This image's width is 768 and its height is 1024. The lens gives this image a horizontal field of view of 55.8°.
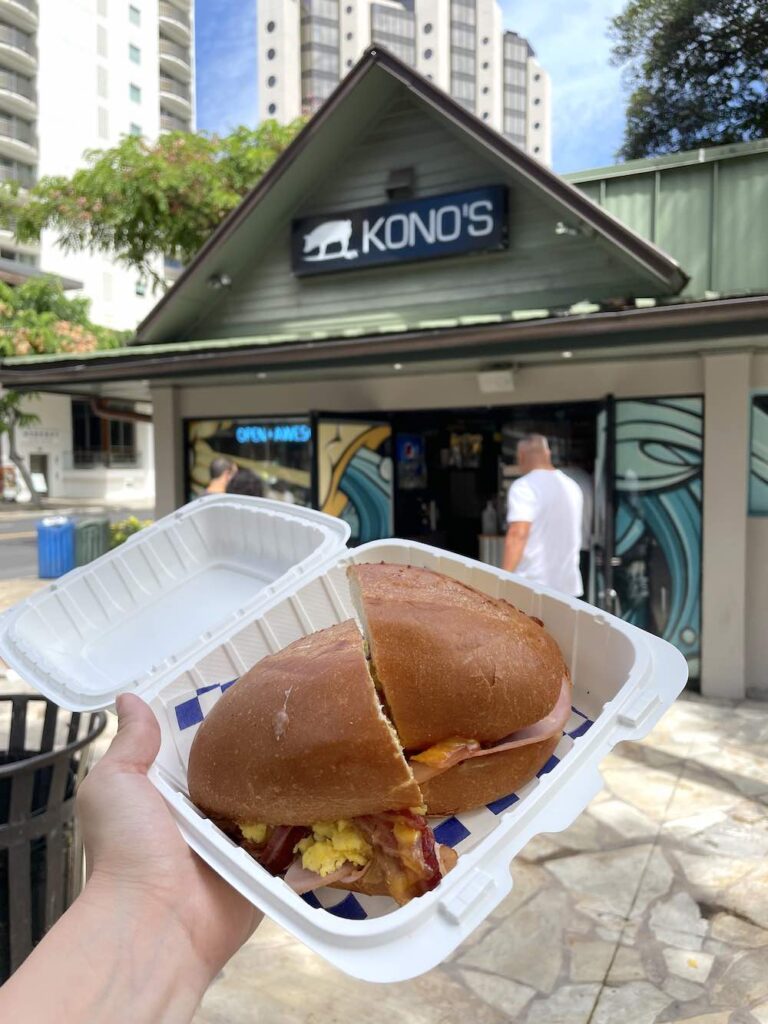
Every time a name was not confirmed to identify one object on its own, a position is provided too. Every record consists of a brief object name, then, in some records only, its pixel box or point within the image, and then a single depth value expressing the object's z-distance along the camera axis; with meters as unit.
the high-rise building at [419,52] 73.19
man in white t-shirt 4.63
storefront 6.18
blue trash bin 11.97
